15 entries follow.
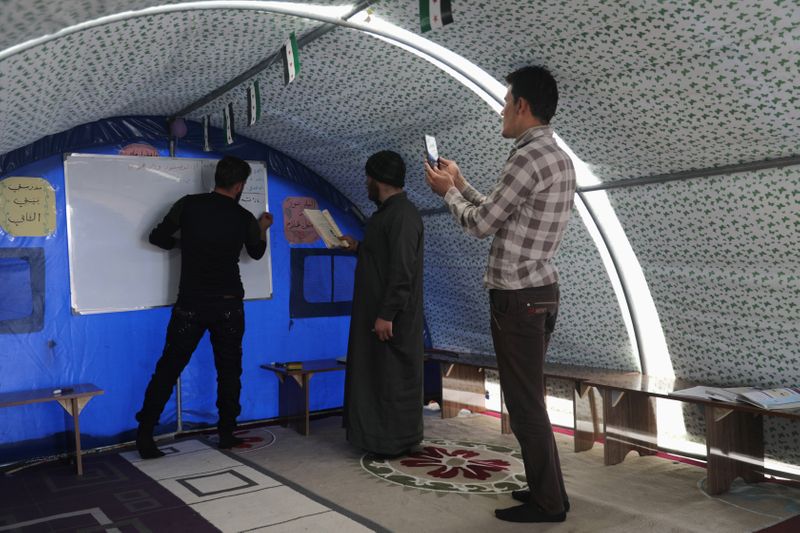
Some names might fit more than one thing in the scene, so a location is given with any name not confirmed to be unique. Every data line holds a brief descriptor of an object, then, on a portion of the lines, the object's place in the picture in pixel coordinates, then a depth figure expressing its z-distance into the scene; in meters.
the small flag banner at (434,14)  2.47
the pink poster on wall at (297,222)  4.98
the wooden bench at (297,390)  4.38
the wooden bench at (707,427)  3.20
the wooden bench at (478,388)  4.02
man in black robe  3.63
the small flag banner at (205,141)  4.57
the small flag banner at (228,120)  4.25
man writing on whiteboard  3.90
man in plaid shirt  2.63
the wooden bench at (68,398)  3.56
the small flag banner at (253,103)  3.78
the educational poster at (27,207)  3.88
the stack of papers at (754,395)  3.00
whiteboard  4.11
